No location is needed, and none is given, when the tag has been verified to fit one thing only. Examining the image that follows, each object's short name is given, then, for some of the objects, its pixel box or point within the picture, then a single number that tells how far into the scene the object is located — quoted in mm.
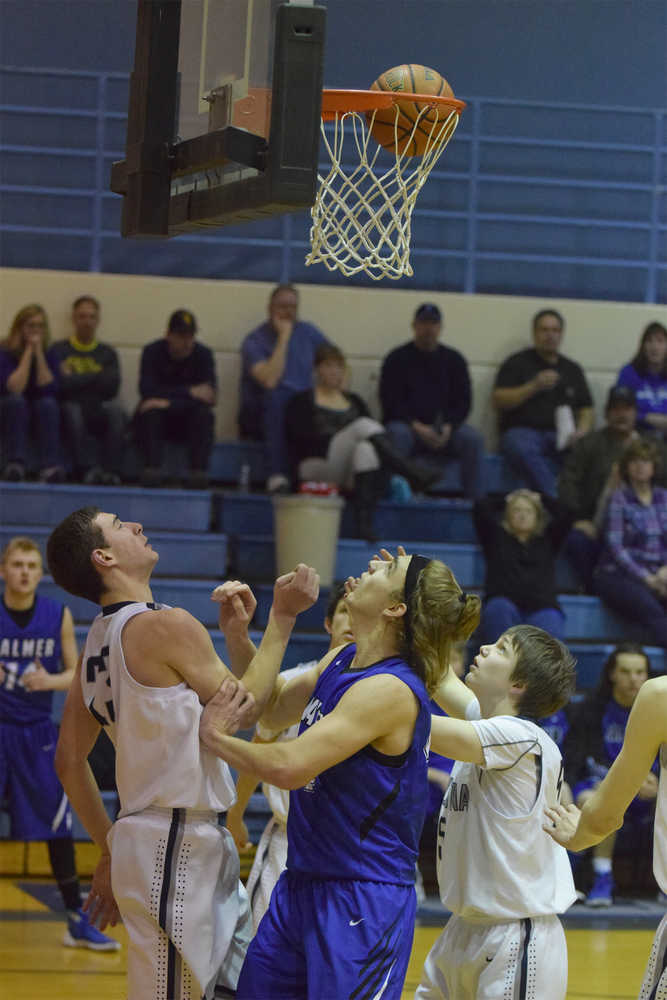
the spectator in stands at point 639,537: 17344
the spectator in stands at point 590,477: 18281
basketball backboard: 6527
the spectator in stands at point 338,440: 18328
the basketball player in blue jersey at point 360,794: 5961
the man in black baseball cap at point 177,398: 18719
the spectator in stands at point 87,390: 19047
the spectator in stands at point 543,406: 19734
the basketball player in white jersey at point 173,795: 6480
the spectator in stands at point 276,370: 19125
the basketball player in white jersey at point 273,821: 8297
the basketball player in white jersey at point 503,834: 7008
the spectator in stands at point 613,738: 14641
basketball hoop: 8336
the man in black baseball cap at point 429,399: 19594
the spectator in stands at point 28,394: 18594
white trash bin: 17328
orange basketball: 8578
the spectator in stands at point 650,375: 19672
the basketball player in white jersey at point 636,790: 6156
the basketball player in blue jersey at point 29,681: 12914
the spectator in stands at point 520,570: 16481
